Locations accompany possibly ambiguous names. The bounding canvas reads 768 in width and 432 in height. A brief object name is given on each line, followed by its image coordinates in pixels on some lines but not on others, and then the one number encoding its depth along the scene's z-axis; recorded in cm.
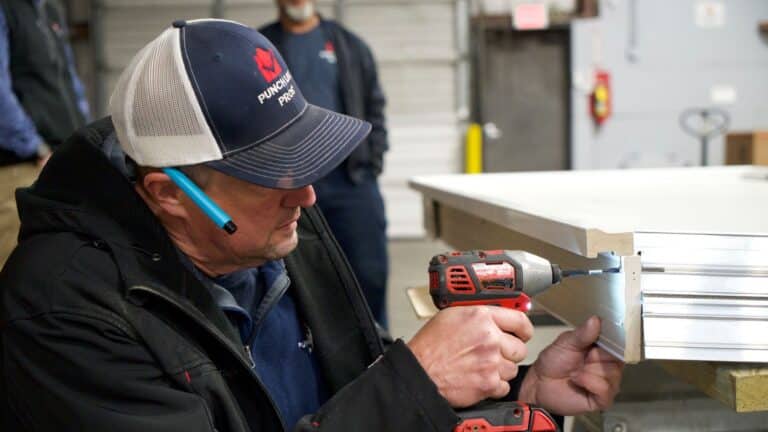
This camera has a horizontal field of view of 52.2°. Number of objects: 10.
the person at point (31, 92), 270
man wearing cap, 105
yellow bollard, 763
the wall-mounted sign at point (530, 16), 662
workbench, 109
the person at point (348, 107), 385
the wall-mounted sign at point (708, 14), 707
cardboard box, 510
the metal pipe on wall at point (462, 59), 781
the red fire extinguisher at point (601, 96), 709
